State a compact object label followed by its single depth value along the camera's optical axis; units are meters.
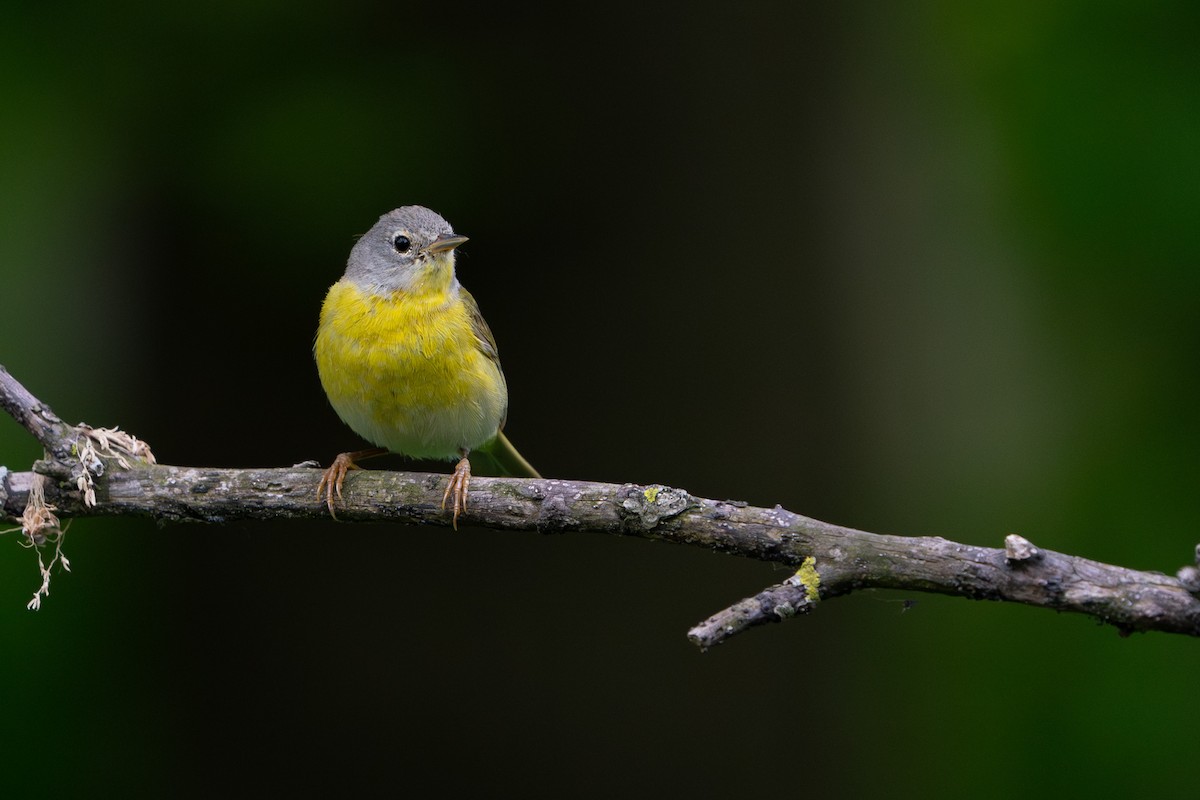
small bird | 8.44
